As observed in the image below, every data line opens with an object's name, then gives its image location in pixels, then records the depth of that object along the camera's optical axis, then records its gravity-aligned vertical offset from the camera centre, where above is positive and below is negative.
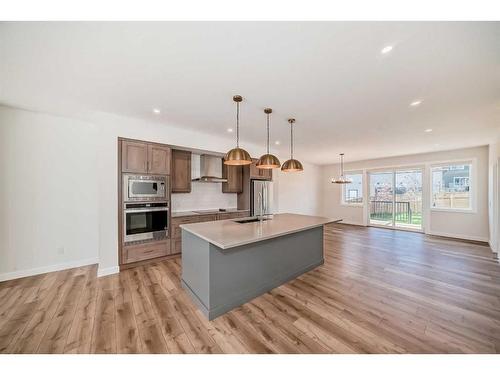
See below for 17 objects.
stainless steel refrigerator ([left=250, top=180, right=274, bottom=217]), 5.06 -0.23
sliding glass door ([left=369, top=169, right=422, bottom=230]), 6.61 -0.40
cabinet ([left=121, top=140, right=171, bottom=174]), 3.32 +0.53
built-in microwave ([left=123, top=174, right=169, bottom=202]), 3.31 -0.02
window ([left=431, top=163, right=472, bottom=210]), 5.62 +0.03
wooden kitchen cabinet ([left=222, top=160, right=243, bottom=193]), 4.98 +0.22
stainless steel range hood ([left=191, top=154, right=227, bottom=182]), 4.54 +0.46
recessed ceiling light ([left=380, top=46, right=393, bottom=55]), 1.66 +1.21
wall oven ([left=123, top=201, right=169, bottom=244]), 3.31 -0.63
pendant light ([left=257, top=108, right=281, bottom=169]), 2.80 +0.37
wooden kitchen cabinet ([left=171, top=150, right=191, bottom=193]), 4.17 +0.34
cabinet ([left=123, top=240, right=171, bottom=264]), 3.32 -1.17
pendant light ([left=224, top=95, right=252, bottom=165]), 2.48 +0.39
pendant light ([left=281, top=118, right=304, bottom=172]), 3.07 +0.34
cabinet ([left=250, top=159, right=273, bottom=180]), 5.09 +0.39
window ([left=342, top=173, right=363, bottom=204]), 7.84 -0.10
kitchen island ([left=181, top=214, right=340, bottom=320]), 2.14 -0.95
